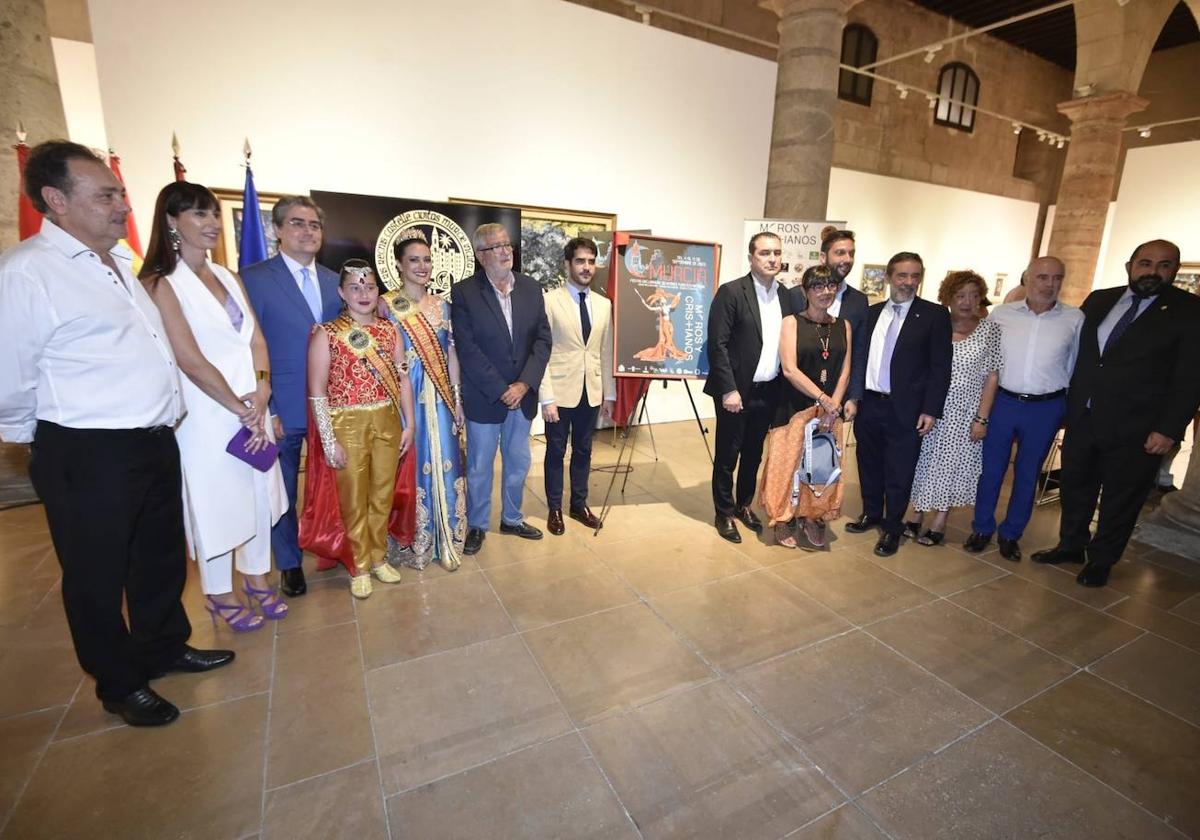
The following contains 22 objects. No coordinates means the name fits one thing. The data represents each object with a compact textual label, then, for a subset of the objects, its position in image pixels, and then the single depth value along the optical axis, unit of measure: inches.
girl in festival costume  103.7
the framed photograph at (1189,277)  309.3
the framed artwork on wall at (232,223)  174.9
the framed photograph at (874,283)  362.3
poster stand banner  212.1
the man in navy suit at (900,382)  129.9
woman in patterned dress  134.8
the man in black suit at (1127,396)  117.5
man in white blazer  136.0
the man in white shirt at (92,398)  66.8
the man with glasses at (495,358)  124.6
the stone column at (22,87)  144.9
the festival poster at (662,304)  154.8
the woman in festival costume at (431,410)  114.7
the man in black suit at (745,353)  135.2
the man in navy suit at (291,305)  103.8
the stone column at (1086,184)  347.3
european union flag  151.7
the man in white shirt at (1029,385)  131.3
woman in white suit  85.7
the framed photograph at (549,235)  217.8
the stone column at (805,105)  229.8
